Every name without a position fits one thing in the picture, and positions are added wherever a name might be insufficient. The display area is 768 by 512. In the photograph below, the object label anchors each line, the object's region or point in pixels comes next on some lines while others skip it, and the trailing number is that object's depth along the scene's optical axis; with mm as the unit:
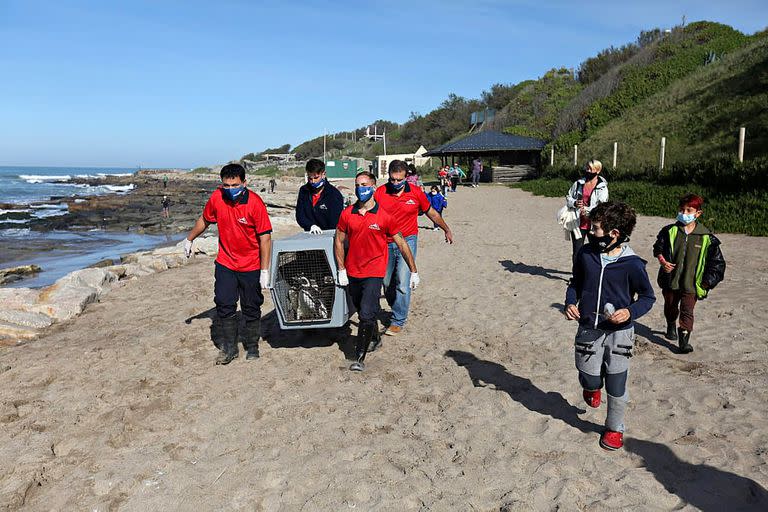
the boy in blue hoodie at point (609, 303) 3709
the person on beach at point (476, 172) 36969
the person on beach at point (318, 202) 6465
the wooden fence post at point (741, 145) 16531
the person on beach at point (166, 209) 29856
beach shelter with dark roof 37781
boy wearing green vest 5559
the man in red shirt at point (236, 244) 5621
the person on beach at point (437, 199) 15586
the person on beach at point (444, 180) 27845
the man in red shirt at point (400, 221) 6422
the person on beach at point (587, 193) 7805
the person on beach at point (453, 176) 33219
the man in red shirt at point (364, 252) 5527
